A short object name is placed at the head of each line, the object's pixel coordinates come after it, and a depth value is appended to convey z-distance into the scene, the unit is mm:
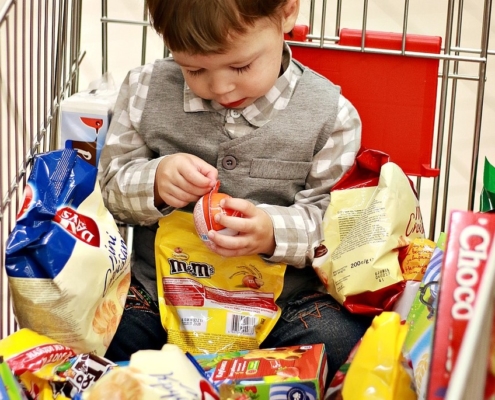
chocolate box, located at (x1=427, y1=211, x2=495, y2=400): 1111
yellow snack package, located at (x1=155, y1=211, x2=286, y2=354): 1534
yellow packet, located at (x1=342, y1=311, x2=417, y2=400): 1272
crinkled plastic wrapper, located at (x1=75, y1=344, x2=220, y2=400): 1273
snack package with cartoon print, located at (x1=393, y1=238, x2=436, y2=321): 1481
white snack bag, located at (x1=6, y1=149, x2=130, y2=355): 1379
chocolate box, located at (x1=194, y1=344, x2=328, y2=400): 1333
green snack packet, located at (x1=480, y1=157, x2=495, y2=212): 1549
